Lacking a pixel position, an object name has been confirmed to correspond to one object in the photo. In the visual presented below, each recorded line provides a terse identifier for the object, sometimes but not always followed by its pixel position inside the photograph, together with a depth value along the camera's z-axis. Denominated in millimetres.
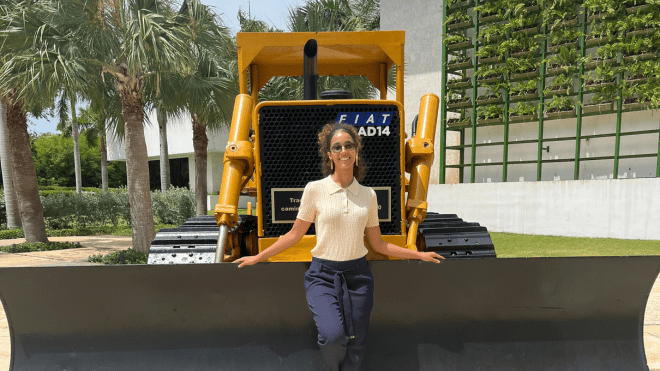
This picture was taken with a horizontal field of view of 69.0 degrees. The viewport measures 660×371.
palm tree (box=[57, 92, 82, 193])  23831
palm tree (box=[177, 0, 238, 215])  10828
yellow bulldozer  2809
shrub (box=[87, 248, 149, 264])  10461
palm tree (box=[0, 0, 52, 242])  9219
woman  2537
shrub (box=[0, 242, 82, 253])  12250
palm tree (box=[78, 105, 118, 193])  33812
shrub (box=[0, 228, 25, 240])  15133
